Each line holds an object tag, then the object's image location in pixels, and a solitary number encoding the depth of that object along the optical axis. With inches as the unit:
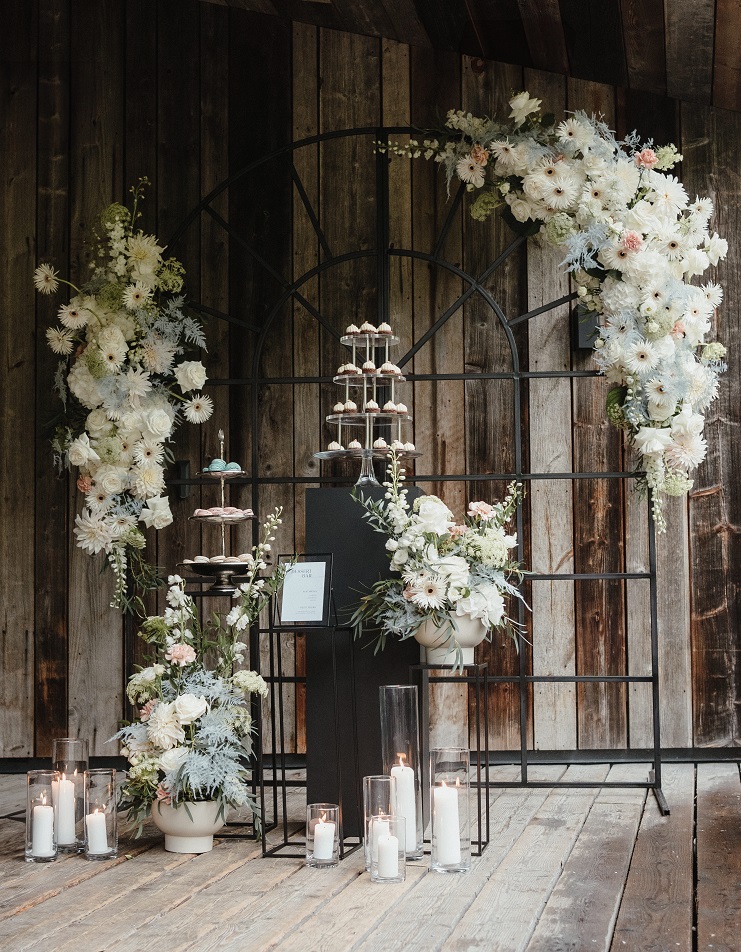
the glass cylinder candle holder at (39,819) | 125.7
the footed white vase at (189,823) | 128.6
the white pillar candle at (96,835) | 126.4
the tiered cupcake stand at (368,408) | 143.0
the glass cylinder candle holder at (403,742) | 119.3
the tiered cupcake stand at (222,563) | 140.7
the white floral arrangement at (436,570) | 126.6
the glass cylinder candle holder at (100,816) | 126.4
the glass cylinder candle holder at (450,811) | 115.0
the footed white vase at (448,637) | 128.2
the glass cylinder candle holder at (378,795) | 112.8
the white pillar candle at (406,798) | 118.3
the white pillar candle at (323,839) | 120.3
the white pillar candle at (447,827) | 114.6
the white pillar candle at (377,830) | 113.3
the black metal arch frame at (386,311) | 157.9
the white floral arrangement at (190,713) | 128.6
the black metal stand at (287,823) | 127.6
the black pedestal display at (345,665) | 136.4
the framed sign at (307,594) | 131.6
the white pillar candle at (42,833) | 125.7
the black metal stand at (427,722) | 125.1
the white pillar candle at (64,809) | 128.1
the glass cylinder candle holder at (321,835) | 120.5
